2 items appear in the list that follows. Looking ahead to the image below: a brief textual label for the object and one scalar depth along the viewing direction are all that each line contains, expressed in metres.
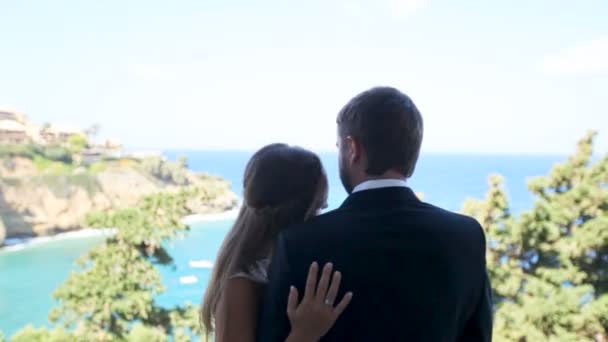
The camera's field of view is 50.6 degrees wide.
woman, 0.89
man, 0.82
